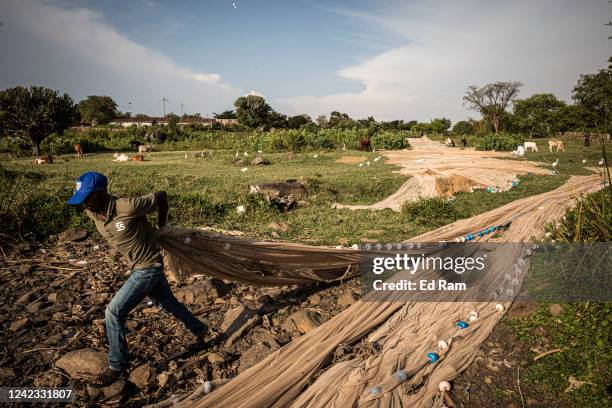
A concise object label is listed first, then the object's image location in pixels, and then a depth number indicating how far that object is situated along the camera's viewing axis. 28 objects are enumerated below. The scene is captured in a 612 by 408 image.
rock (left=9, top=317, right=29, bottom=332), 3.52
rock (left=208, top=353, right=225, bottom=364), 3.14
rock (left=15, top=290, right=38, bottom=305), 3.99
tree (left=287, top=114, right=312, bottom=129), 64.06
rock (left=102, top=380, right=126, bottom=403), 2.76
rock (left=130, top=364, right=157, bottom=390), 2.91
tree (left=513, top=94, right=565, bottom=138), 44.79
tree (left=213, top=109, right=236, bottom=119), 81.62
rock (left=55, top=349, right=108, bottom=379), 2.97
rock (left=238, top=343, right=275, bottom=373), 3.11
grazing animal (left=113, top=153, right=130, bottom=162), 19.06
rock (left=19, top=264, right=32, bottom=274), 4.67
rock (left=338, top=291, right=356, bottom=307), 4.05
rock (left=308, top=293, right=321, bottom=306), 4.13
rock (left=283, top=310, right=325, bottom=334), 3.59
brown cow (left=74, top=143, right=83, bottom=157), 23.59
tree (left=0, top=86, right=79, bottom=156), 26.17
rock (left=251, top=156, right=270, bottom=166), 17.57
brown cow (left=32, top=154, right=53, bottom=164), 17.72
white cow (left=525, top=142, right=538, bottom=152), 22.34
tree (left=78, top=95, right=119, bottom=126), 67.31
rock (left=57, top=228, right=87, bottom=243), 5.82
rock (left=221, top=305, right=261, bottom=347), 3.51
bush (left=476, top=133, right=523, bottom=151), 24.34
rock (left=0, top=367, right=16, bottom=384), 2.87
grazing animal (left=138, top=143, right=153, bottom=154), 25.59
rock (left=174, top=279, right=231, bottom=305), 4.19
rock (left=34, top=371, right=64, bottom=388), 2.84
